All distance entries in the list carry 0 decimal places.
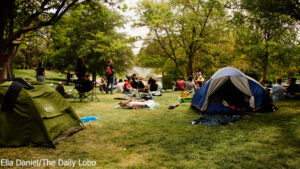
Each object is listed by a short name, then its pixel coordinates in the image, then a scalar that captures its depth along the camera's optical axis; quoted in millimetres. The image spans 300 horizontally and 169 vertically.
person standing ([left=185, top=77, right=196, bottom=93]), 12914
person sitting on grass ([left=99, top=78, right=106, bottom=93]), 13699
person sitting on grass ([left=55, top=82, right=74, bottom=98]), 9149
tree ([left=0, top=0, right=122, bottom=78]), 6005
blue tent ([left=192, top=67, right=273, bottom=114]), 6273
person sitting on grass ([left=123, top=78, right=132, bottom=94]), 12547
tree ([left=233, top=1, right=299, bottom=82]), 16188
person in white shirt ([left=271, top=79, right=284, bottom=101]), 9195
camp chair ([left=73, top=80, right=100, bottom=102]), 7957
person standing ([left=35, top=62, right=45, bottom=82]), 10742
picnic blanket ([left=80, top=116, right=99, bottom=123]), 5245
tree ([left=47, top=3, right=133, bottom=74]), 21328
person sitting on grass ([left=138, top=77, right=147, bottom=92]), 10803
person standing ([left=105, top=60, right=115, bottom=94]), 11390
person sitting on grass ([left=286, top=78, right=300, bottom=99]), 9244
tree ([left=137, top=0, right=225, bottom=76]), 16234
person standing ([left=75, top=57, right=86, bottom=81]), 8406
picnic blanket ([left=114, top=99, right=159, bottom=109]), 7426
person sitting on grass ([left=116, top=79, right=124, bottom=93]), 13722
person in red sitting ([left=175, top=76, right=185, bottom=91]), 14969
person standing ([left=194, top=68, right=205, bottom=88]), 14477
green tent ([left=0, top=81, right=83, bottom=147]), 3336
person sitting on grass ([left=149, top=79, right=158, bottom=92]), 12680
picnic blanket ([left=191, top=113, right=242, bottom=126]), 5100
